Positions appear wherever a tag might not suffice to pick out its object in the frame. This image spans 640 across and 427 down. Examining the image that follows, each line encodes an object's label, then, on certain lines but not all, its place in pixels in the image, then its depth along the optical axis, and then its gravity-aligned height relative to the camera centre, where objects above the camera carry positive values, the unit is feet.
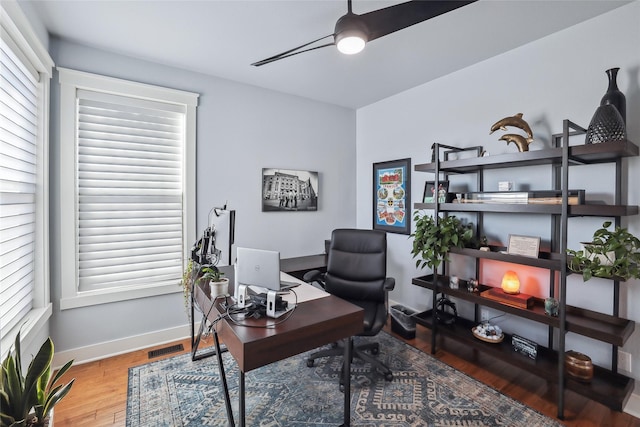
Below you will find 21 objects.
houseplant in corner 3.84 -2.57
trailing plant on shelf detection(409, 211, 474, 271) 8.00 -0.73
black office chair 7.86 -1.85
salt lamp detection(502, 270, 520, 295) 7.57 -1.85
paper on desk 6.04 -1.82
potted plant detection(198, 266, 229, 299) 5.96 -1.53
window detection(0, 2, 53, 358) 5.50 +0.64
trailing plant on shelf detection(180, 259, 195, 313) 7.15 -1.76
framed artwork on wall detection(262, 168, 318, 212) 10.81 +0.79
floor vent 8.38 -4.17
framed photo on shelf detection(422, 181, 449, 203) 8.53 +0.64
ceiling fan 4.55 +3.21
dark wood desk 4.37 -2.03
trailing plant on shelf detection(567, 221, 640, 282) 5.35 -0.83
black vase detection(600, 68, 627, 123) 5.90 +2.40
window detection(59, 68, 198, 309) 7.73 +0.63
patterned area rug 5.88 -4.19
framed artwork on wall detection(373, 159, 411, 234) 11.11 +0.65
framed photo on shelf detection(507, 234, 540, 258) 6.87 -0.80
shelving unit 5.67 -1.90
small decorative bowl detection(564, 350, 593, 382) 6.09 -3.27
